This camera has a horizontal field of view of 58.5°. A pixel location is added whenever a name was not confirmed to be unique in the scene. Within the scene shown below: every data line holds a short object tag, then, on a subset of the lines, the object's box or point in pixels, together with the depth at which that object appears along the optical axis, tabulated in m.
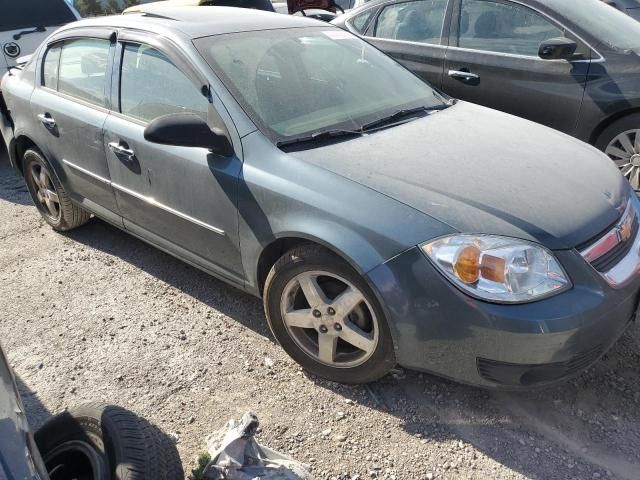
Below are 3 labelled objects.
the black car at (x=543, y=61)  4.23
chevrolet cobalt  2.20
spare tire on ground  1.77
